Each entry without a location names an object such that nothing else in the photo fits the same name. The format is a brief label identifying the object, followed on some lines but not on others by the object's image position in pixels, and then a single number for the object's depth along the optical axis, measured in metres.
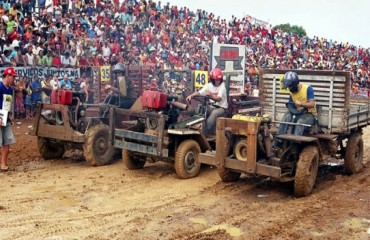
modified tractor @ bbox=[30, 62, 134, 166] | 9.46
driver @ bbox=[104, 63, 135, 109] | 10.32
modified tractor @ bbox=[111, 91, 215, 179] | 8.53
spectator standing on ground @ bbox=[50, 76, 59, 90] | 15.95
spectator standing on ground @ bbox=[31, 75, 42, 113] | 15.58
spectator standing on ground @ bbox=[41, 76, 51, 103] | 15.27
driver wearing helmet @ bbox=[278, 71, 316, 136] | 8.13
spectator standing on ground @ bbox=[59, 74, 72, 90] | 16.28
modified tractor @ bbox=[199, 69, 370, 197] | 7.42
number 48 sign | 13.32
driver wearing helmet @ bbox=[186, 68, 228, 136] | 9.20
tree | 79.49
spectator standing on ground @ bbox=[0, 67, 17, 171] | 9.11
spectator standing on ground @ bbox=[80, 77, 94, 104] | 11.62
